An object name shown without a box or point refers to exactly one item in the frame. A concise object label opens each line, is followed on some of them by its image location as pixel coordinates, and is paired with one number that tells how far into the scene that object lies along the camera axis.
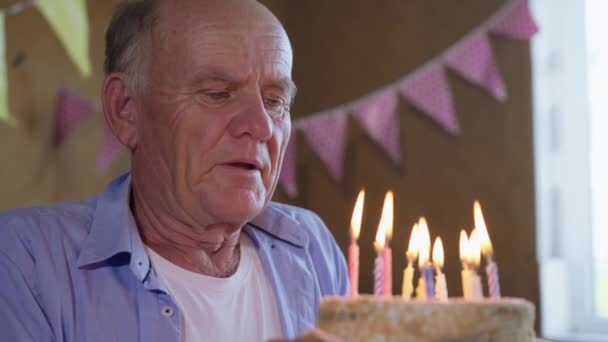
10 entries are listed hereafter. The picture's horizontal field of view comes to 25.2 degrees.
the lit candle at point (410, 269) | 1.09
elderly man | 1.27
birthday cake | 1.07
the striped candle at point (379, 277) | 1.09
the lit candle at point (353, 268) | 1.08
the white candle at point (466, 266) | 1.08
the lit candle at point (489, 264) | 1.07
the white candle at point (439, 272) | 1.11
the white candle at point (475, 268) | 1.08
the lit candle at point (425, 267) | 1.08
